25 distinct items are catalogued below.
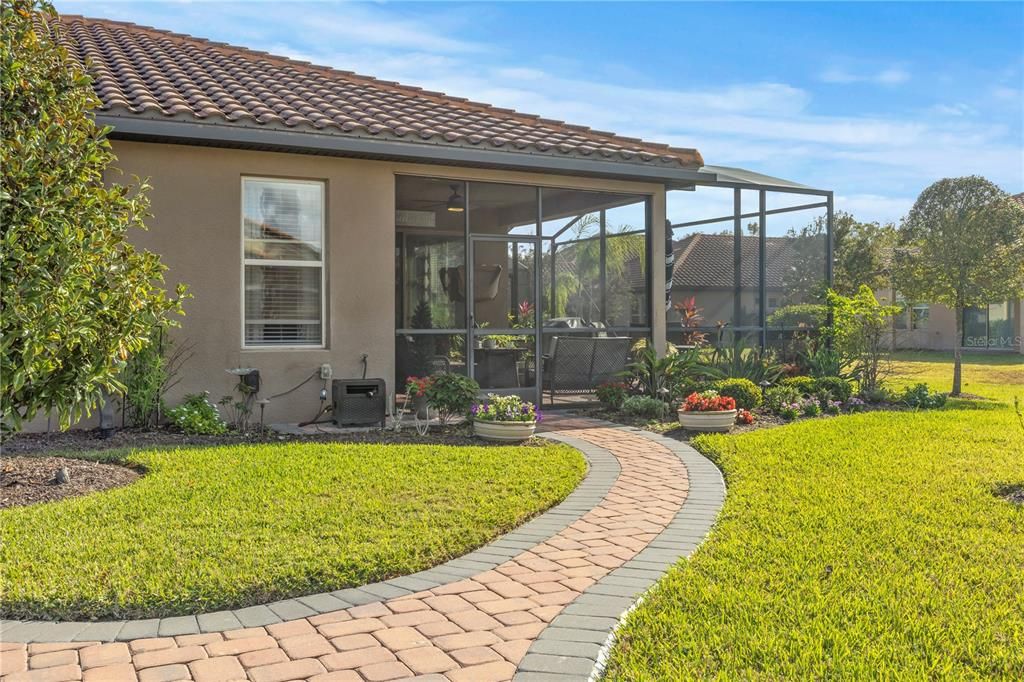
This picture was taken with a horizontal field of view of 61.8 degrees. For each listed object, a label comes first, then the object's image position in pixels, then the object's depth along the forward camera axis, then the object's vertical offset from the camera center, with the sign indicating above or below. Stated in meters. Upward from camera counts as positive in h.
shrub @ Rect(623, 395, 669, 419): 10.49 -1.07
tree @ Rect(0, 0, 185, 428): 4.98 +0.45
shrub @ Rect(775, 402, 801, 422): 10.60 -1.13
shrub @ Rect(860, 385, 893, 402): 12.41 -1.09
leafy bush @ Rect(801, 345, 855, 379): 12.96 -0.67
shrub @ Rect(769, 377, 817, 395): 11.80 -0.90
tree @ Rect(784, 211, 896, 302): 28.85 +2.40
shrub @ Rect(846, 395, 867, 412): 11.72 -1.17
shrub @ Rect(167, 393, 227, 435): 8.74 -1.00
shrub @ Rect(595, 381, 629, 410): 11.20 -0.96
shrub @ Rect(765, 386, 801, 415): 10.89 -0.99
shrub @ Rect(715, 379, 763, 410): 10.44 -0.87
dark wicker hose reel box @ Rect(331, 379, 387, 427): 9.52 -0.90
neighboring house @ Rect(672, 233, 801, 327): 14.37 +0.78
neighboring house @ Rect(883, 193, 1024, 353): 32.72 -0.29
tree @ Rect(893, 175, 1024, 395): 15.20 +1.40
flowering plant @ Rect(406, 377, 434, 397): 9.36 -0.72
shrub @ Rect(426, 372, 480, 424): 9.12 -0.79
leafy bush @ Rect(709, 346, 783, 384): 11.97 -0.64
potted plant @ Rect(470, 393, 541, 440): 8.63 -1.01
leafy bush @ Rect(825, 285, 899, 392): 12.86 -0.23
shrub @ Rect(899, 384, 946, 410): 12.14 -1.11
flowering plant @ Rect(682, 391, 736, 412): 9.34 -0.91
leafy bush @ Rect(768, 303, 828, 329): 14.60 +0.06
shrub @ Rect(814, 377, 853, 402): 11.83 -0.93
